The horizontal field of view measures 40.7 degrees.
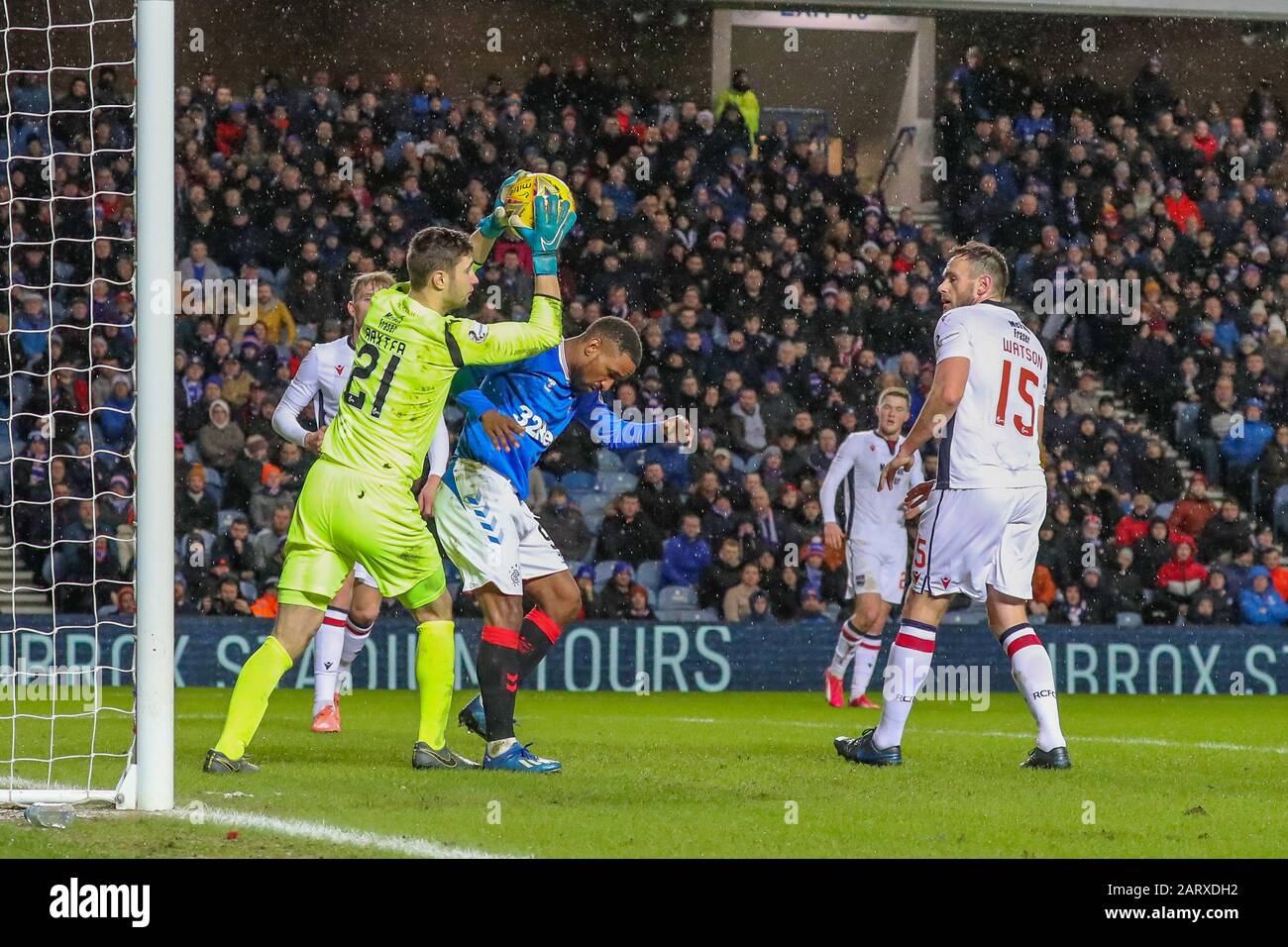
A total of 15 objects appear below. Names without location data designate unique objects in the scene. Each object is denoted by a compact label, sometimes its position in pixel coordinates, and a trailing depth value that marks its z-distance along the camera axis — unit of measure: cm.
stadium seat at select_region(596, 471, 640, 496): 1491
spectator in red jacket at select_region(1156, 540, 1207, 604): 1454
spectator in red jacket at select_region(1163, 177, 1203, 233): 1795
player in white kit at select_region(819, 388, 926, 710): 1091
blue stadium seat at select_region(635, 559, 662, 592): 1393
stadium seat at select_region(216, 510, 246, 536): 1368
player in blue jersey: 691
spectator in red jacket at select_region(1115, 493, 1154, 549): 1475
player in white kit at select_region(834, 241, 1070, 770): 720
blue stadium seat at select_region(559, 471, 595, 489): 1473
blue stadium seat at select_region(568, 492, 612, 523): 1475
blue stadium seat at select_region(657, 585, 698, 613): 1391
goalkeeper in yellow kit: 642
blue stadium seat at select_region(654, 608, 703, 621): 1379
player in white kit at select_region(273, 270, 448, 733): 854
